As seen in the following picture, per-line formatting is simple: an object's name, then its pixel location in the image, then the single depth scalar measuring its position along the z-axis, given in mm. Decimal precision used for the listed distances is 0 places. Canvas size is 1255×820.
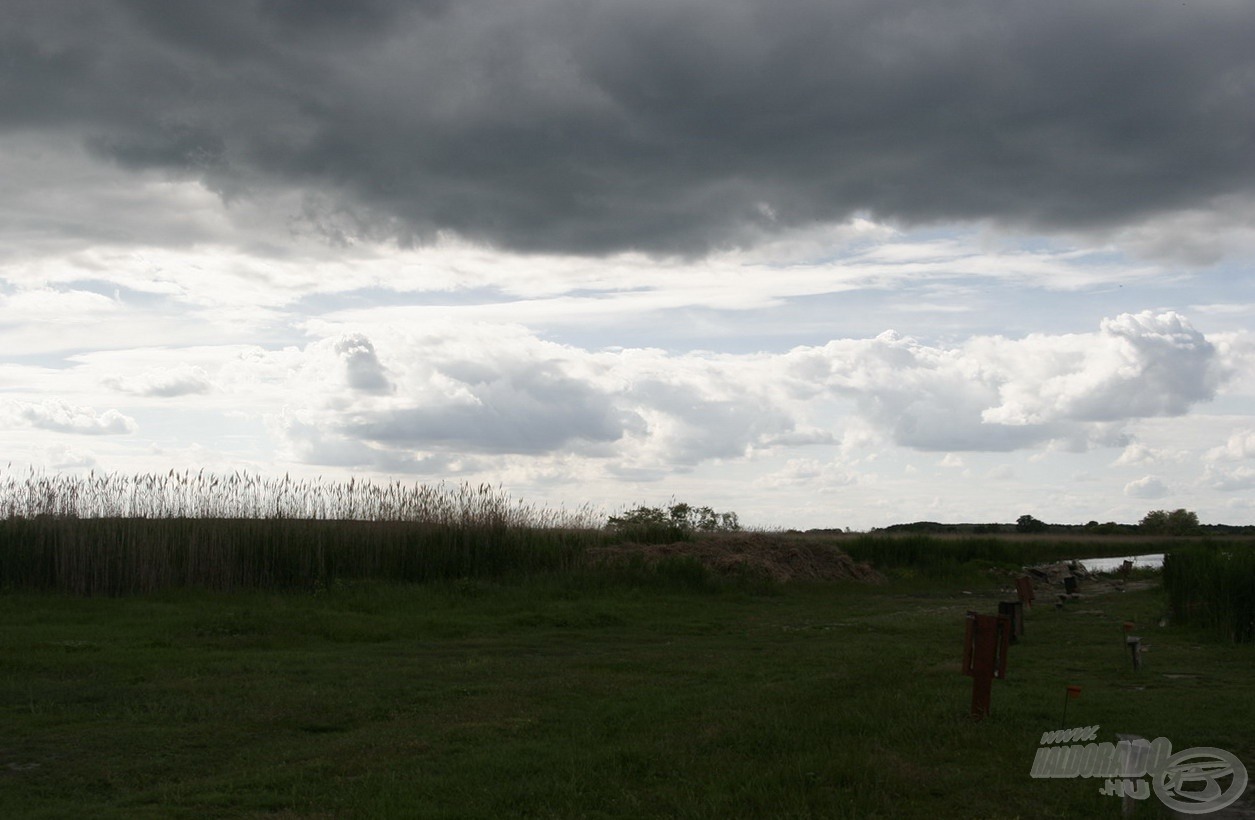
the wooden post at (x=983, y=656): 8953
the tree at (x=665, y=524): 31469
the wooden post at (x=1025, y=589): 19203
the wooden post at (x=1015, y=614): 14406
